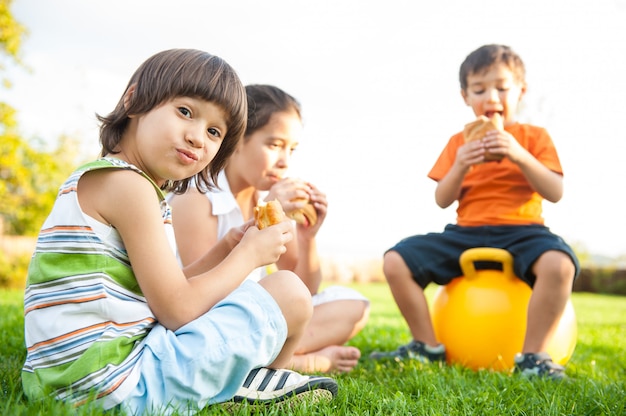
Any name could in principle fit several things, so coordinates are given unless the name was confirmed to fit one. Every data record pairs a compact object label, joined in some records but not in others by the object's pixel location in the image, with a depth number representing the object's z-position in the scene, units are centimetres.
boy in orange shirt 282
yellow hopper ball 291
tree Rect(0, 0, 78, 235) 896
